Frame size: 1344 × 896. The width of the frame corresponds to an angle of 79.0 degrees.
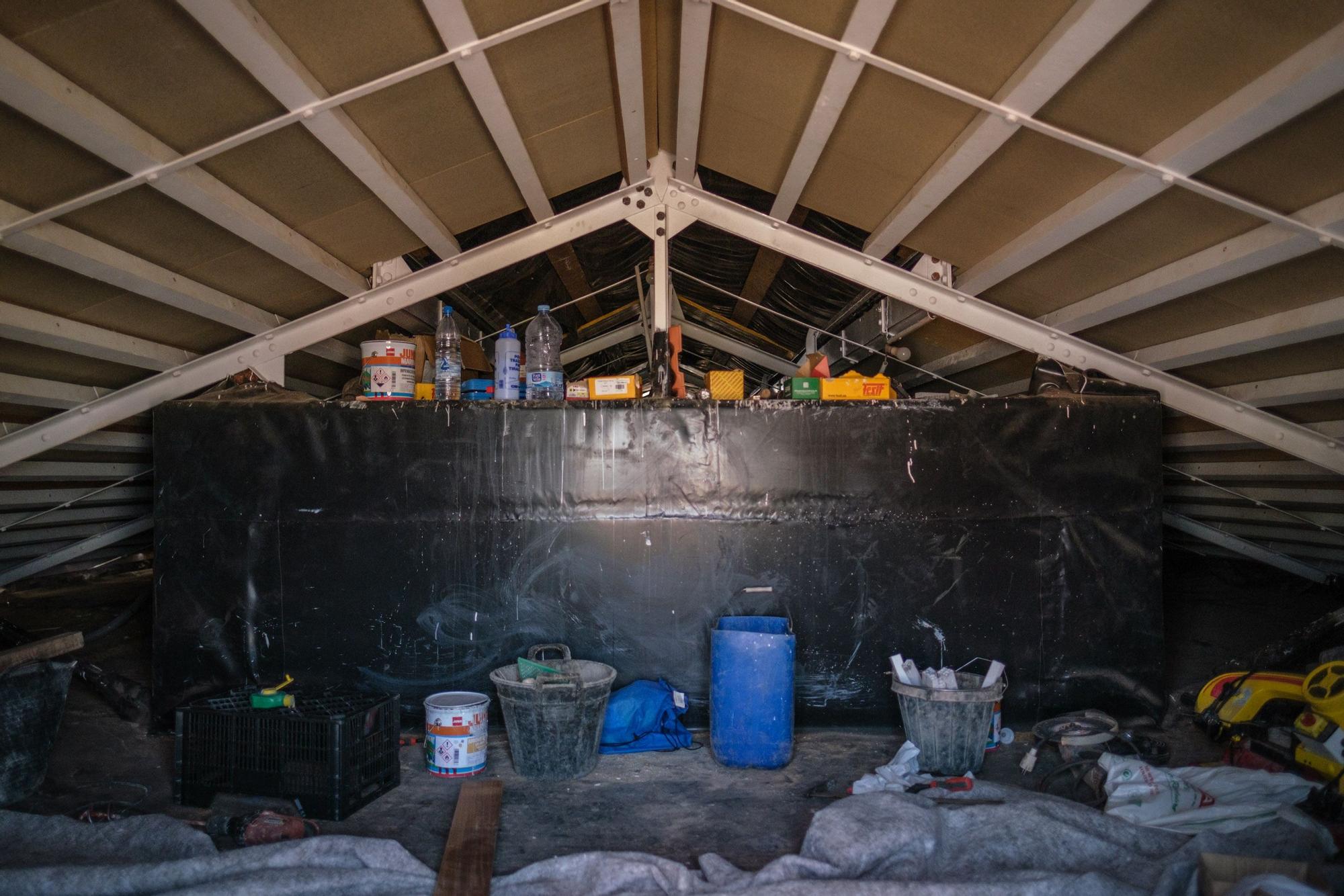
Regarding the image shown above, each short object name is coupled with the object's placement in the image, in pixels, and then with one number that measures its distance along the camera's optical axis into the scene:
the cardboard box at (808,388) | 3.47
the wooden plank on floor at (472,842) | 2.08
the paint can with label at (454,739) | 2.92
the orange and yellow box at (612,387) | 3.45
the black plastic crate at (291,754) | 2.58
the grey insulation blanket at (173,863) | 1.91
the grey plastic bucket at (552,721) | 2.88
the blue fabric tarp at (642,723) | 3.19
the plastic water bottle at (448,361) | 3.52
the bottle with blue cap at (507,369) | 3.51
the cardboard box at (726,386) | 3.52
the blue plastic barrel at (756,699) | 2.99
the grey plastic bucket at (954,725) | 2.94
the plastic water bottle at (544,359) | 3.50
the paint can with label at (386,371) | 3.44
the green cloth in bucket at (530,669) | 3.06
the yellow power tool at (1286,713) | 2.62
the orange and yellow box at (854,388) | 3.46
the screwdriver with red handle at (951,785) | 2.65
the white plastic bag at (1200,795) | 2.30
